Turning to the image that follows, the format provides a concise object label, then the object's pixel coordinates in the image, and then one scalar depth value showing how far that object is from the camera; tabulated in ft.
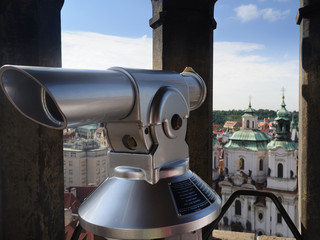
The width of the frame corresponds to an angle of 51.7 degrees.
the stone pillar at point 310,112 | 3.97
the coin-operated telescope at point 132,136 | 1.26
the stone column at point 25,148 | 3.08
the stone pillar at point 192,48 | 4.35
